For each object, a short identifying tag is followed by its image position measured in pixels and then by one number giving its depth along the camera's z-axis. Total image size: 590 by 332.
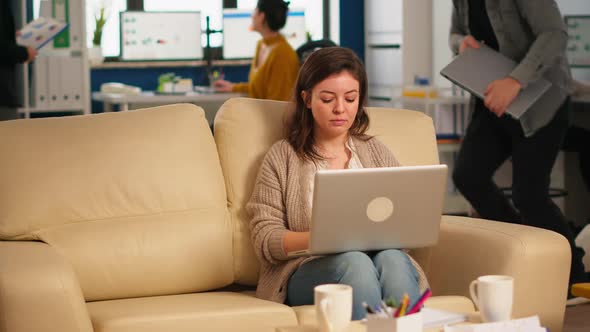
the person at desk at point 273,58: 5.15
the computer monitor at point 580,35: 5.33
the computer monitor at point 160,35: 6.59
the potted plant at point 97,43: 6.83
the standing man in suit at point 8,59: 4.66
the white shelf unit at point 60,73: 6.02
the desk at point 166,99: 5.89
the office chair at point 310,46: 5.36
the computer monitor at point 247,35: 6.91
